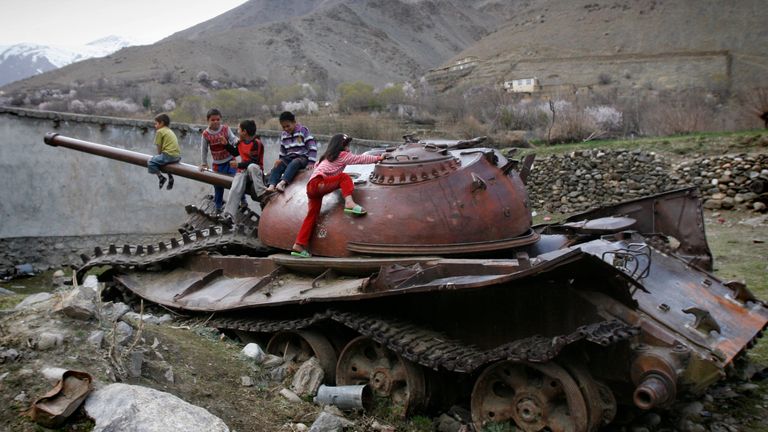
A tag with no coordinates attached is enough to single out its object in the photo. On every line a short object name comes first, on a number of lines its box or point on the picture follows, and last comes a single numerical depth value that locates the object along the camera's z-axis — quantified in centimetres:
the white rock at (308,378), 551
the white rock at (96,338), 491
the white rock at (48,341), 470
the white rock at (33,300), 556
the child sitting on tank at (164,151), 863
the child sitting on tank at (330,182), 602
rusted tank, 439
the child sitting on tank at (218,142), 892
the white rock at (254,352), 589
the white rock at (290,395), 535
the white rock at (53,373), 434
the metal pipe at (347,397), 520
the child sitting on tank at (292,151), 729
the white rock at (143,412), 391
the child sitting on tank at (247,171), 782
